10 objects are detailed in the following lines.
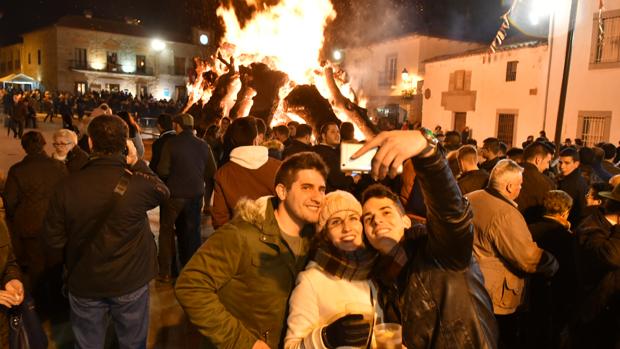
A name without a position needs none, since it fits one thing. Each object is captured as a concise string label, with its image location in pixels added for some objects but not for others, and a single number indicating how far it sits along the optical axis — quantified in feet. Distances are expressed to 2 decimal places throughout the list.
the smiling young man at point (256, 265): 7.59
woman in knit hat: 6.86
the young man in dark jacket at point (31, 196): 15.16
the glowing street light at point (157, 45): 186.50
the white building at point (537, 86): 58.44
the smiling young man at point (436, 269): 5.70
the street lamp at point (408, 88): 97.23
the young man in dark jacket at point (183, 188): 18.80
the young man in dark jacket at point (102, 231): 10.51
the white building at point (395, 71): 97.14
